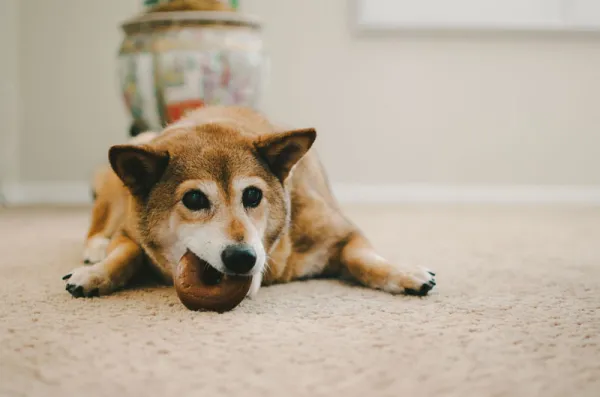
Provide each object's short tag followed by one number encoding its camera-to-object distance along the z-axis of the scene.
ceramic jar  2.75
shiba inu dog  1.33
